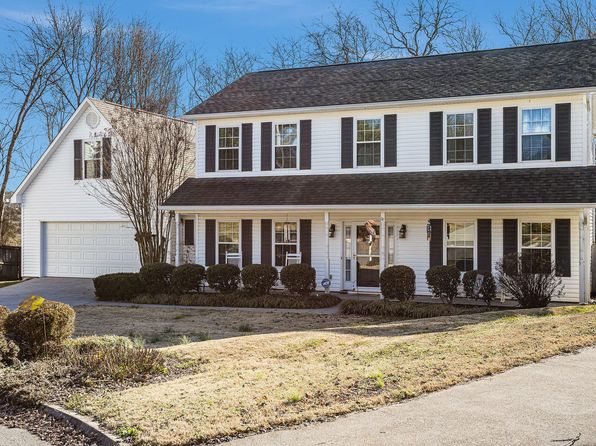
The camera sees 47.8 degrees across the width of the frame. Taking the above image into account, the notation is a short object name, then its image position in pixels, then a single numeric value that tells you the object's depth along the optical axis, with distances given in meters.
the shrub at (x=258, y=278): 18.53
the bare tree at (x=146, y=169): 21.77
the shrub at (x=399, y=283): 16.95
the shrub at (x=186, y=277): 19.17
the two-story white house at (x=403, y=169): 17.80
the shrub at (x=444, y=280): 16.88
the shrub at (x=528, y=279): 16.23
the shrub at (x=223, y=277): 19.00
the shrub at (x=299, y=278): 18.12
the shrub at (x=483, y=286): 16.95
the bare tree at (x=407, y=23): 35.50
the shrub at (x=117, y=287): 19.47
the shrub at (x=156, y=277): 19.66
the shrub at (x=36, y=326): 9.65
